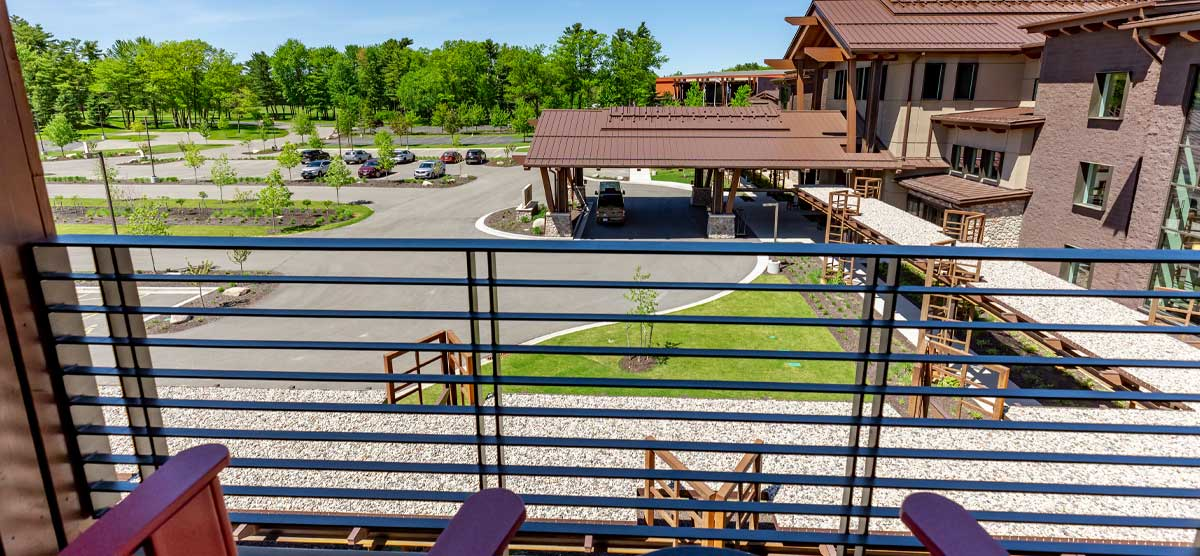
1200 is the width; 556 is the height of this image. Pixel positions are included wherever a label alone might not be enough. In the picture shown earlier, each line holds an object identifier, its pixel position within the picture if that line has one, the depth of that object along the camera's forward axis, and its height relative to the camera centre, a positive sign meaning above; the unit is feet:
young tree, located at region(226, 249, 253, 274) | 58.28 -12.52
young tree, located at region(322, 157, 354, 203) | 95.20 -8.70
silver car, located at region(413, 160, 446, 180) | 117.29 -9.95
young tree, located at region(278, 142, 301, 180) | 106.63 -6.91
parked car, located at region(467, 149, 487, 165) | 141.18 -9.20
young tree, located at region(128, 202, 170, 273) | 57.98 -9.45
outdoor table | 5.88 -3.87
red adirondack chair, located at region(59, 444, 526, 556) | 4.36 -2.91
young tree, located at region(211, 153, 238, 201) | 96.63 -9.03
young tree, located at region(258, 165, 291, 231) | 76.62 -9.82
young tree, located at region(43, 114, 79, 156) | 112.27 -2.69
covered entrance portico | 70.54 -3.60
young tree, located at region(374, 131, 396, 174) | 118.93 -6.50
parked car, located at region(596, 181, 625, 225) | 79.51 -11.33
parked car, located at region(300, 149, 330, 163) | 137.28 -8.41
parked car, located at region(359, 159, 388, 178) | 121.70 -10.36
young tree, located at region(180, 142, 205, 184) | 108.99 -6.92
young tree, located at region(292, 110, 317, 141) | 151.22 -2.45
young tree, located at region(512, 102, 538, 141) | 149.18 -1.58
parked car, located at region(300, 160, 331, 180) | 119.44 -10.07
